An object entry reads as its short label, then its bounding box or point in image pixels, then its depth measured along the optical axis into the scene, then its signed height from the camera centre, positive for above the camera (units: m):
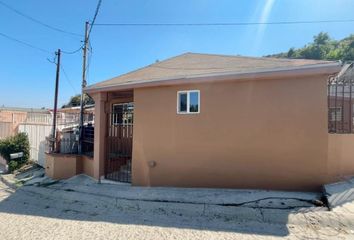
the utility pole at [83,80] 12.12 +1.55
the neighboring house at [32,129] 15.27 -0.89
